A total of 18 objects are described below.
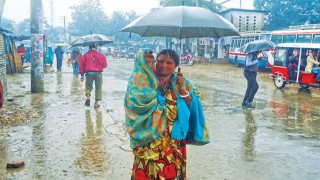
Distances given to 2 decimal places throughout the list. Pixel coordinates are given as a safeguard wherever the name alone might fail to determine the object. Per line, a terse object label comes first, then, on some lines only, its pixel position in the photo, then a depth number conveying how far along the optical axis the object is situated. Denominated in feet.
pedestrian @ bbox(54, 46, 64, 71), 65.92
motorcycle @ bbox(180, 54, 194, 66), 93.18
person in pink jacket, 25.61
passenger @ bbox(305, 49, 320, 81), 39.17
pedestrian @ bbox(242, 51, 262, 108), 27.55
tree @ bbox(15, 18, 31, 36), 258.98
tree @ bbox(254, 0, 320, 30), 104.83
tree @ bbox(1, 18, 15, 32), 196.03
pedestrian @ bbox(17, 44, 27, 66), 67.54
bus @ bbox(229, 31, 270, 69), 73.00
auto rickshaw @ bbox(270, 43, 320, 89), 40.24
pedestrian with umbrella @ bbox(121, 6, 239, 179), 7.76
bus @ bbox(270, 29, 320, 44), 55.77
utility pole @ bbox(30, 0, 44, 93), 32.14
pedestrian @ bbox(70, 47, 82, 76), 49.24
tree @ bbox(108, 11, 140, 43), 186.91
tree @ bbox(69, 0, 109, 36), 186.19
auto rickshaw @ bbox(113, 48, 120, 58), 144.46
